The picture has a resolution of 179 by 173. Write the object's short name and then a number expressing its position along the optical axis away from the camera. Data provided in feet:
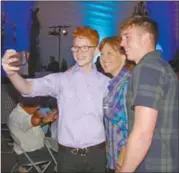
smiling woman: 6.44
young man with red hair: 7.08
